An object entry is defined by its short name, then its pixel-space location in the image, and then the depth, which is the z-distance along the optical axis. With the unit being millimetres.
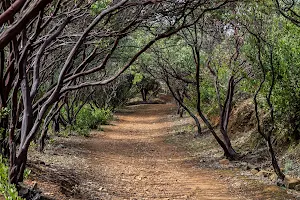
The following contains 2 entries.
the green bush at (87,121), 20562
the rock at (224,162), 12195
